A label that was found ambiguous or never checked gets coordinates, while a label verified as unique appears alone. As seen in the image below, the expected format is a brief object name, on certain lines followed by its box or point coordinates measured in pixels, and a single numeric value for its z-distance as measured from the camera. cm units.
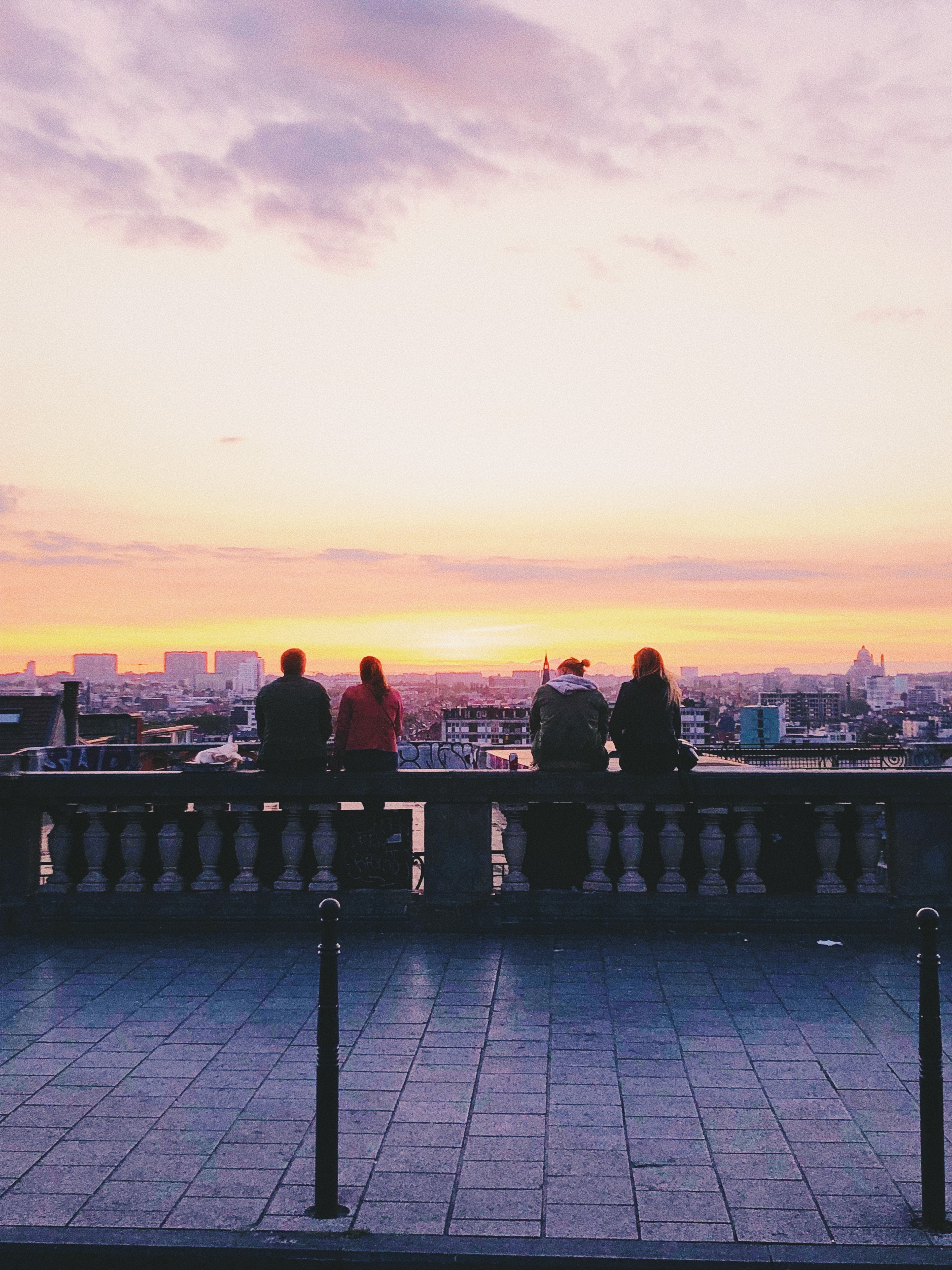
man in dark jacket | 937
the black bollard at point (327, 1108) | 431
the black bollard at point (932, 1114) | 418
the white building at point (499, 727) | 18688
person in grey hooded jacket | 942
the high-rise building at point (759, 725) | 14812
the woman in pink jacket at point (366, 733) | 976
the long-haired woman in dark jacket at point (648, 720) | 911
